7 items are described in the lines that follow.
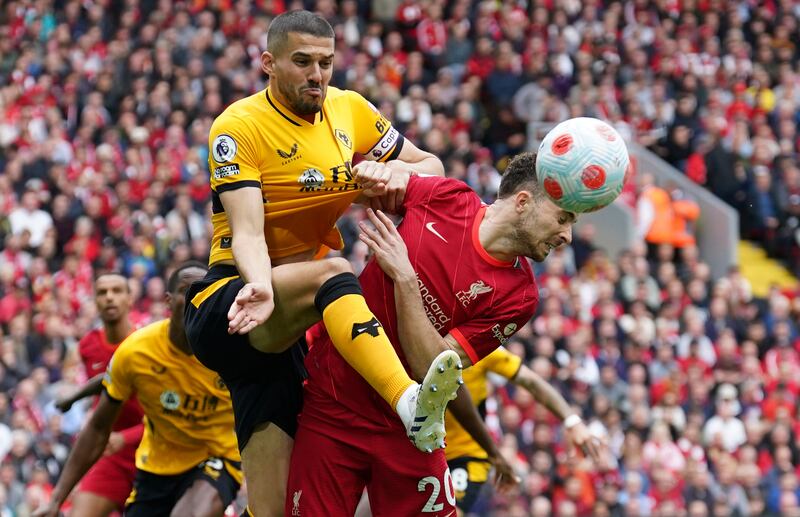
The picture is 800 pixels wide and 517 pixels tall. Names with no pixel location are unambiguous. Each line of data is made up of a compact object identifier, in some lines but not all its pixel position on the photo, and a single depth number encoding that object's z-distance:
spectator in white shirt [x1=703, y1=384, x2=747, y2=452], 32.37
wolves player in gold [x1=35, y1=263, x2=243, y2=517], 19.34
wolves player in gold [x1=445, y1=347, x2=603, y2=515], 20.86
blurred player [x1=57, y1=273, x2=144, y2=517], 20.89
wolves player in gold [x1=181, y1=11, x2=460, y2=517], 14.12
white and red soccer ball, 14.21
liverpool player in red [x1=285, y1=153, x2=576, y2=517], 15.09
